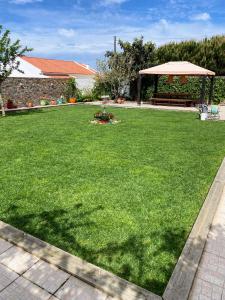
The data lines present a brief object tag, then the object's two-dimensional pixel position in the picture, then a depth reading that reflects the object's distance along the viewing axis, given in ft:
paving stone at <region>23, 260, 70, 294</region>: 10.73
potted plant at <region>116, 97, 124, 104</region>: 85.35
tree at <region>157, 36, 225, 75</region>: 94.79
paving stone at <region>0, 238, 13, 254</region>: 12.89
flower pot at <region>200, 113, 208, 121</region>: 53.72
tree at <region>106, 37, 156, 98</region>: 86.74
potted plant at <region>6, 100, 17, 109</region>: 69.31
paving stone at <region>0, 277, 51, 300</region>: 10.18
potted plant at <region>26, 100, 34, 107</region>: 73.97
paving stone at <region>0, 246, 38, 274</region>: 11.70
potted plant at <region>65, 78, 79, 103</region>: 86.89
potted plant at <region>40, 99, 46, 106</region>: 78.48
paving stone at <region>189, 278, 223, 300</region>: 10.36
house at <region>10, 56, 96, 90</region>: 101.97
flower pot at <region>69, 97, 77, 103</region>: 85.92
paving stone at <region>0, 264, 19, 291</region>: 10.79
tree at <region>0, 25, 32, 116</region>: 49.93
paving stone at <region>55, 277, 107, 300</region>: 10.19
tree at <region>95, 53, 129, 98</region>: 86.79
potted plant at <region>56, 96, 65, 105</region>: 82.53
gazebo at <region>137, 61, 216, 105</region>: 69.26
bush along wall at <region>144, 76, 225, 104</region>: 85.40
